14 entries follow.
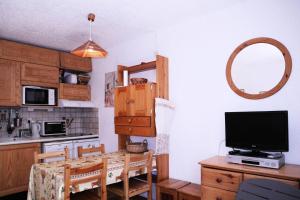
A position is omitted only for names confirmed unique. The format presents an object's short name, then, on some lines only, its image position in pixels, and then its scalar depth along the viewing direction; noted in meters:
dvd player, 1.88
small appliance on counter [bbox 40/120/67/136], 3.98
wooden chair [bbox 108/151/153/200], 2.26
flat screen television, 1.98
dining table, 1.94
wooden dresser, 1.72
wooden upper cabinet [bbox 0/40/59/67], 3.52
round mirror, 2.16
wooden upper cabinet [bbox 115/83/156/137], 2.84
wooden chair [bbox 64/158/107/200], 1.82
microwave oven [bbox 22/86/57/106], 3.73
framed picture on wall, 4.02
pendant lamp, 2.36
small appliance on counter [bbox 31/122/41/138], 3.95
